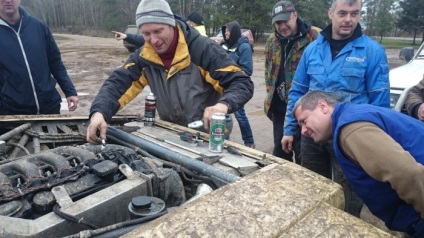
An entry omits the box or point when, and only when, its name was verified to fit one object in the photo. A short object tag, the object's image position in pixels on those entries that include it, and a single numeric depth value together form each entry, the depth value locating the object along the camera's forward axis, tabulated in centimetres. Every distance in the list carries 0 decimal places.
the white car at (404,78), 369
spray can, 265
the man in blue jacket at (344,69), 261
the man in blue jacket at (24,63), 309
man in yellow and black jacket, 246
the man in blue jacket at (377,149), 145
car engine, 135
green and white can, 212
